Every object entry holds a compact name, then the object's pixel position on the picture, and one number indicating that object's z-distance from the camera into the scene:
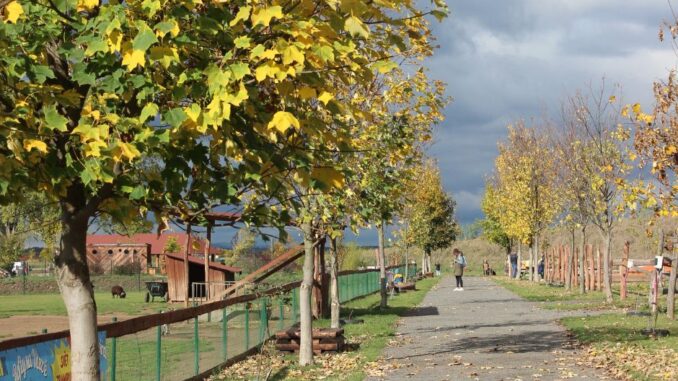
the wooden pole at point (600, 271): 38.72
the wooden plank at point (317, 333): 17.48
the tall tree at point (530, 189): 57.00
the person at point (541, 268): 64.81
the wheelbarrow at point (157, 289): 45.94
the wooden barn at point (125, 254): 86.38
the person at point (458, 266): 44.60
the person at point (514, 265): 75.44
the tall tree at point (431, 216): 69.88
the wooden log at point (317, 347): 17.36
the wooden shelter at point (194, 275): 39.38
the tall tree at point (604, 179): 31.67
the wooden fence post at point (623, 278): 31.99
